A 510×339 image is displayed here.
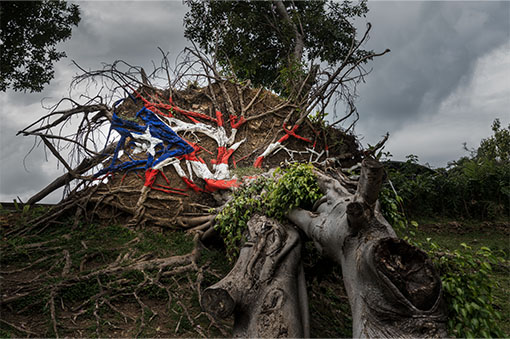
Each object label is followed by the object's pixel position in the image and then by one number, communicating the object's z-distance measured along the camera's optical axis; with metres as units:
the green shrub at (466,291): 2.35
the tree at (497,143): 16.56
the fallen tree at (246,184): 2.34
